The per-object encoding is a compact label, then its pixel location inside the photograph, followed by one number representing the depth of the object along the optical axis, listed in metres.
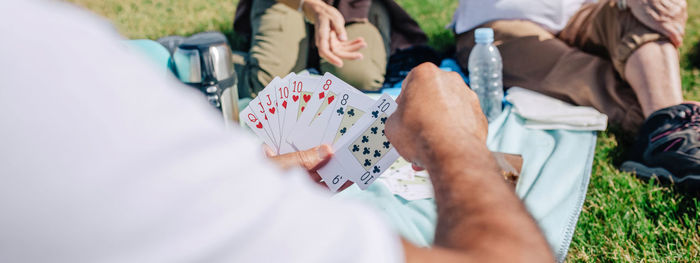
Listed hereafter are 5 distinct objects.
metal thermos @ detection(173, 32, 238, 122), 2.17
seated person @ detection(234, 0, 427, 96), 2.74
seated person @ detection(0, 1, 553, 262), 0.49
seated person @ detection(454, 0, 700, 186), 2.21
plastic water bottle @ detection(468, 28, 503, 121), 2.80
